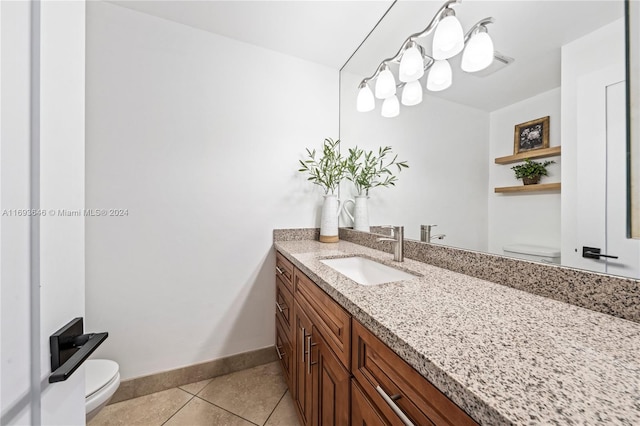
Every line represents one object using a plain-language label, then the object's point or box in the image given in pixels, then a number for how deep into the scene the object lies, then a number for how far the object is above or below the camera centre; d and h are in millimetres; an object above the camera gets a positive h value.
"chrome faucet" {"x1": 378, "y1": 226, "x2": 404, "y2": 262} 1202 -151
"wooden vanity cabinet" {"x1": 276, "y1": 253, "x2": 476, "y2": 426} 449 -434
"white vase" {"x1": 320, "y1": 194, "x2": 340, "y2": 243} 1793 -50
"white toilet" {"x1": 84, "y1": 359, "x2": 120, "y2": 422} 987 -775
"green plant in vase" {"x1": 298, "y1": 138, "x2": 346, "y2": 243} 1799 +302
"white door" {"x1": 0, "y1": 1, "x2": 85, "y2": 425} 337 +16
